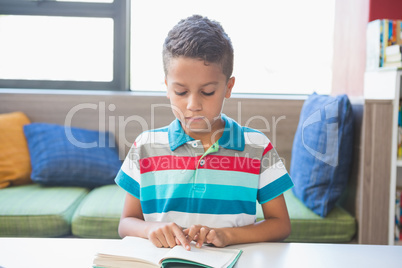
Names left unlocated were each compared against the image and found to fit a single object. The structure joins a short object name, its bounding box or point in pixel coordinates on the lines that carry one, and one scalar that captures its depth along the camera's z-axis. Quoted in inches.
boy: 37.9
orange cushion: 83.6
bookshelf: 69.9
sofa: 68.4
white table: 28.5
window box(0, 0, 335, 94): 109.7
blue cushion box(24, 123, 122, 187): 83.4
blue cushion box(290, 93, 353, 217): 71.8
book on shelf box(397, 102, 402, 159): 72.1
